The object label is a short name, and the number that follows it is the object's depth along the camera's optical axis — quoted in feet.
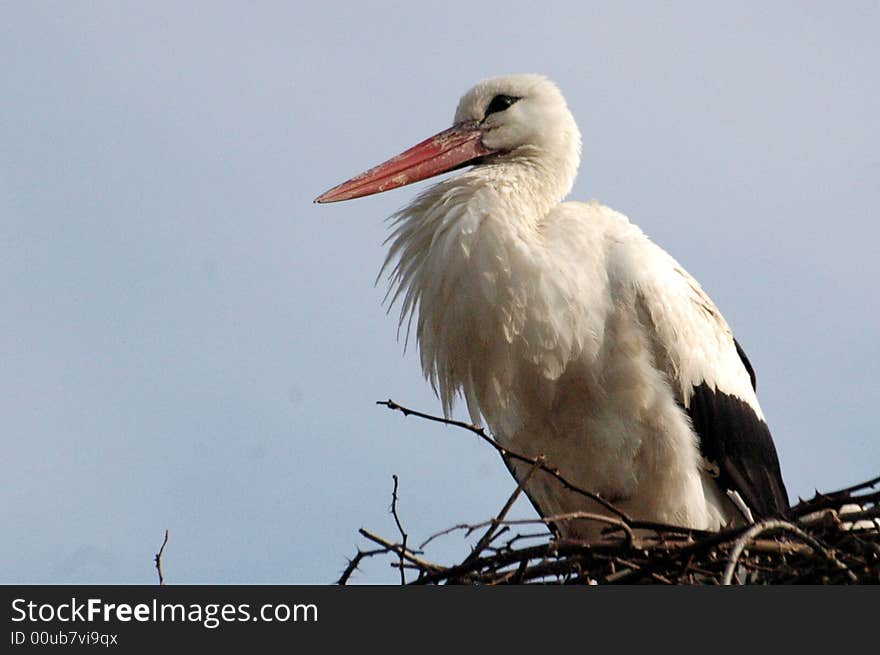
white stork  35.50
